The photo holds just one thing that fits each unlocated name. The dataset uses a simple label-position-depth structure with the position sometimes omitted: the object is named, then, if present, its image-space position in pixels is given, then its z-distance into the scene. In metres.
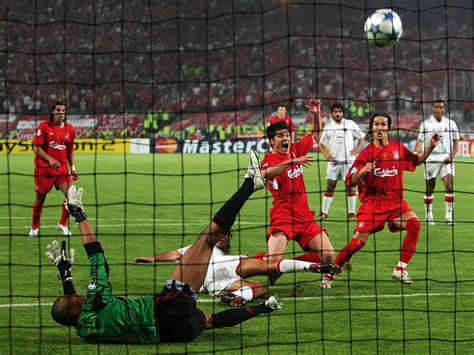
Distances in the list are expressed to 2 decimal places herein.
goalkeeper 13.27
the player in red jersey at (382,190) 18.73
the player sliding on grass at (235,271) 16.64
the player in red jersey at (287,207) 17.97
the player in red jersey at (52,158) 25.72
